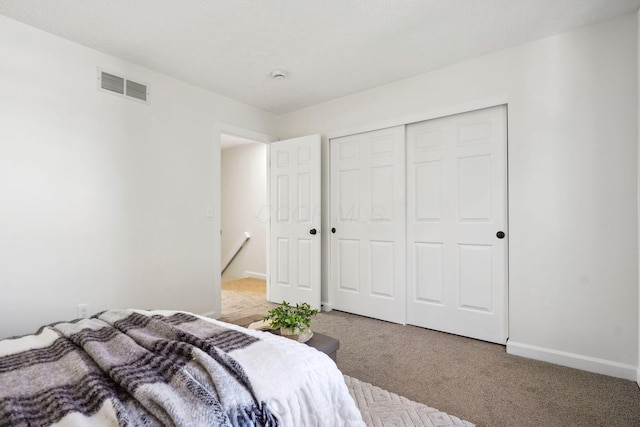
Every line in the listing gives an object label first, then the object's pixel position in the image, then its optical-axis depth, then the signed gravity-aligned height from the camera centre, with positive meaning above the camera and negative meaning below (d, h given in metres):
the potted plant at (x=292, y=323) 1.78 -0.62
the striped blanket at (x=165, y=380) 0.84 -0.52
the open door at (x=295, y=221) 3.72 -0.11
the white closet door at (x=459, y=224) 2.73 -0.12
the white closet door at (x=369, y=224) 3.27 -0.14
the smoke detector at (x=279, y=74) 2.99 +1.31
